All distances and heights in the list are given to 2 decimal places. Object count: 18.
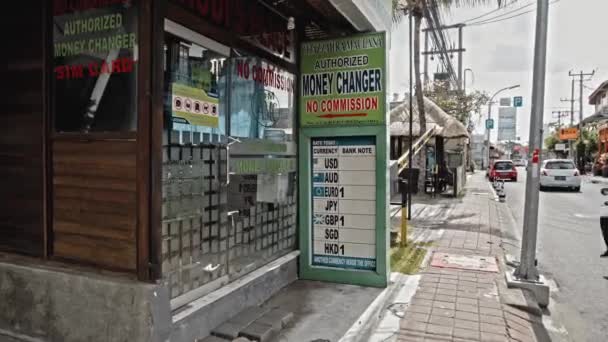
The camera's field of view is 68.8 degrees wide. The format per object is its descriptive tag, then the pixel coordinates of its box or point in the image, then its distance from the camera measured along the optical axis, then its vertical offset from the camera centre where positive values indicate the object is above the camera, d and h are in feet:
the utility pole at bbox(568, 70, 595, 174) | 145.75 +17.49
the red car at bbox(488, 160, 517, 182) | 93.04 -2.18
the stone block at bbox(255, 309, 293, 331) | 13.60 -5.12
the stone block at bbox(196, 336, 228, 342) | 12.53 -5.22
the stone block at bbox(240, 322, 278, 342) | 12.67 -5.13
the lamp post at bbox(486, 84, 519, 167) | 107.67 +13.05
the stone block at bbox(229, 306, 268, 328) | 13.64 -5.09
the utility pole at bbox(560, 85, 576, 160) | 208.98 +25.86
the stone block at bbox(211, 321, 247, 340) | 12.66 -5.10
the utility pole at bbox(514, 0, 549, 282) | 17.43 +0.60
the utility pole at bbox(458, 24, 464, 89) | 98.00 +22.08
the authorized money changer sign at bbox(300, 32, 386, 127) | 17.07 +3.00
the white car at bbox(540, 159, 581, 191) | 68.08 -2.33
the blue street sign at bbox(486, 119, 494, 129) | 103.77 +8.35
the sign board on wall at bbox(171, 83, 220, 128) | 12.19 +1.40
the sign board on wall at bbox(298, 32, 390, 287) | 17.22 -0.19
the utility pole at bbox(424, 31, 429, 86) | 65.15 +18.04
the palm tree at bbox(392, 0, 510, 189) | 41.29 +13.94
